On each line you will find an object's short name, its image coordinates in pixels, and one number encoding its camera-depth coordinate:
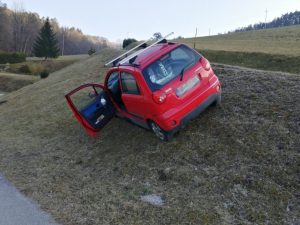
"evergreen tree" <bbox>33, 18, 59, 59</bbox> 39.75
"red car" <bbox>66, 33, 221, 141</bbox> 4.55
